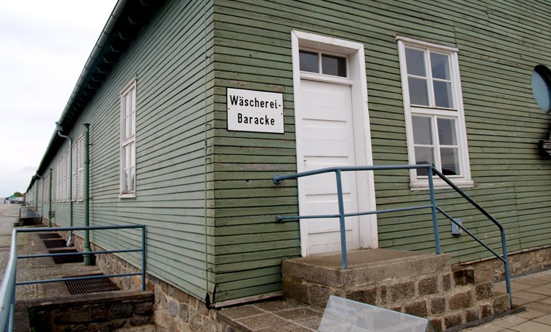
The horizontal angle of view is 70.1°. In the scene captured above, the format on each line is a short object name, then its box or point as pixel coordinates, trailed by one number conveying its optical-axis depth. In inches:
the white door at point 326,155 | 175.0
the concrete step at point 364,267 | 127.4
